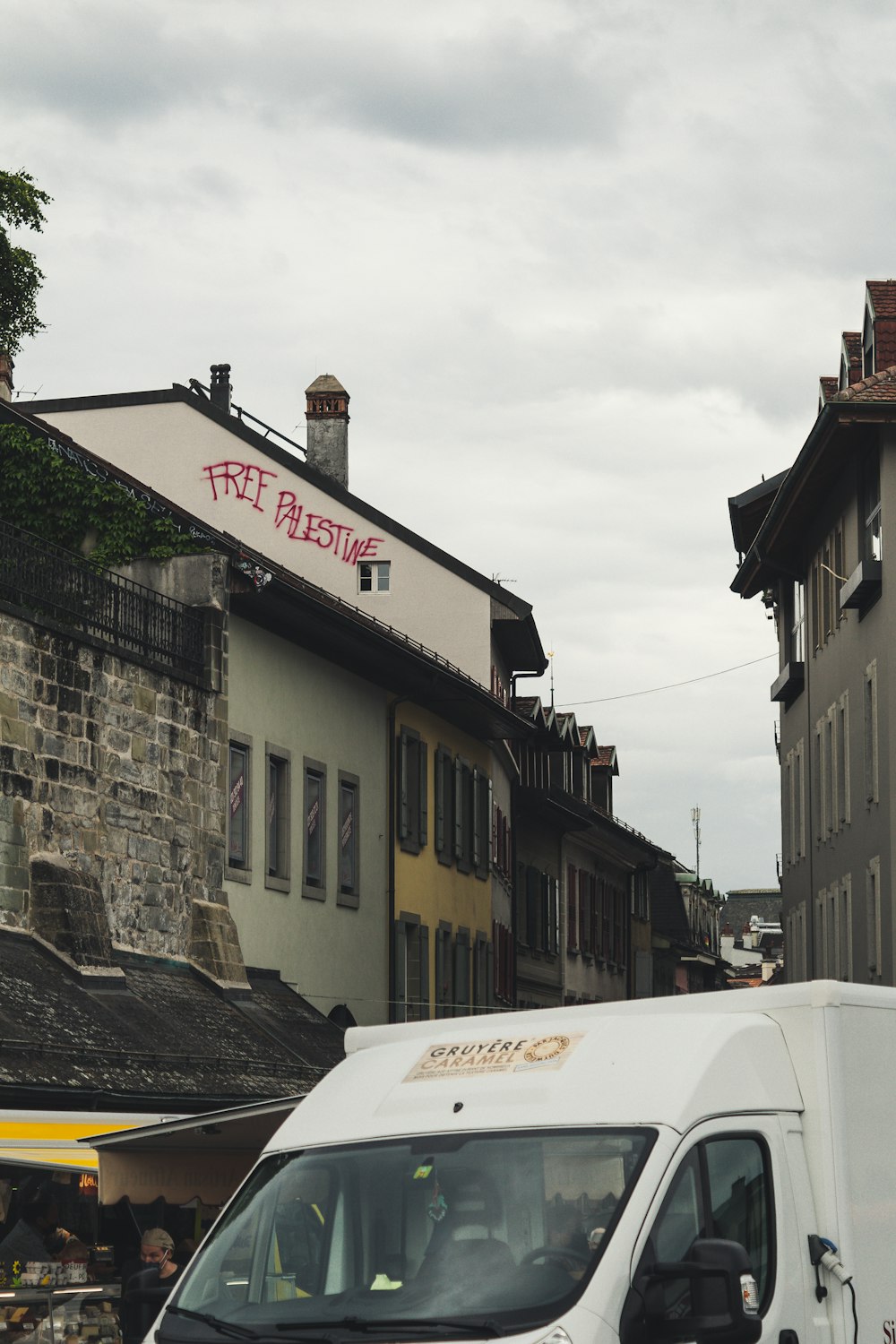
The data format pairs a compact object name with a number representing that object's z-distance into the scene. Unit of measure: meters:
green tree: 37.19
